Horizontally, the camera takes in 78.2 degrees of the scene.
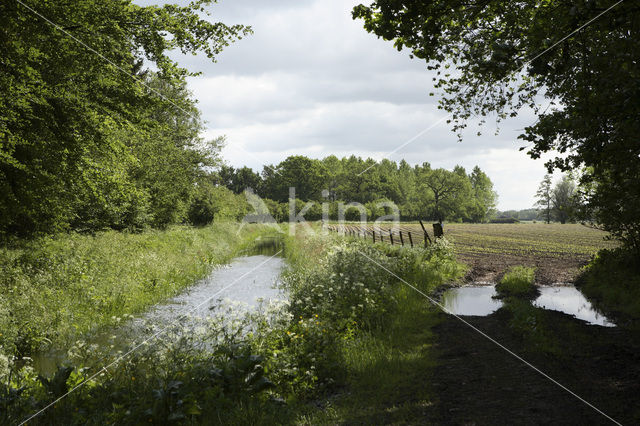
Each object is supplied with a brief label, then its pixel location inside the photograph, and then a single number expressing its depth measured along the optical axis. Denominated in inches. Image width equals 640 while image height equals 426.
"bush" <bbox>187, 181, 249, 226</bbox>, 1567.4
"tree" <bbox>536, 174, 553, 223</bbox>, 4613.7
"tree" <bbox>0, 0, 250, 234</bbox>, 440.5
